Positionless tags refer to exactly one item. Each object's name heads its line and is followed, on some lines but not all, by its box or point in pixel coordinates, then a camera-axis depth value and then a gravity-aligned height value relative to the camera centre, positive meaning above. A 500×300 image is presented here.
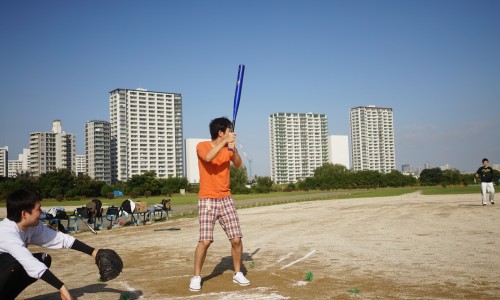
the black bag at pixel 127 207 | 16.75 -1.32
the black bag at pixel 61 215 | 14.41 -1.36
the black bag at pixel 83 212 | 15.26 -1.35
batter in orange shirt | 5.55 -0.31
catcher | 3.74 -0.73
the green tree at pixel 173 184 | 71.07 -1.79
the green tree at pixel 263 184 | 73.88 -2.25
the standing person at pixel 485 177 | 18.72 -0.43
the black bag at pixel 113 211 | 16.45 -1.43
